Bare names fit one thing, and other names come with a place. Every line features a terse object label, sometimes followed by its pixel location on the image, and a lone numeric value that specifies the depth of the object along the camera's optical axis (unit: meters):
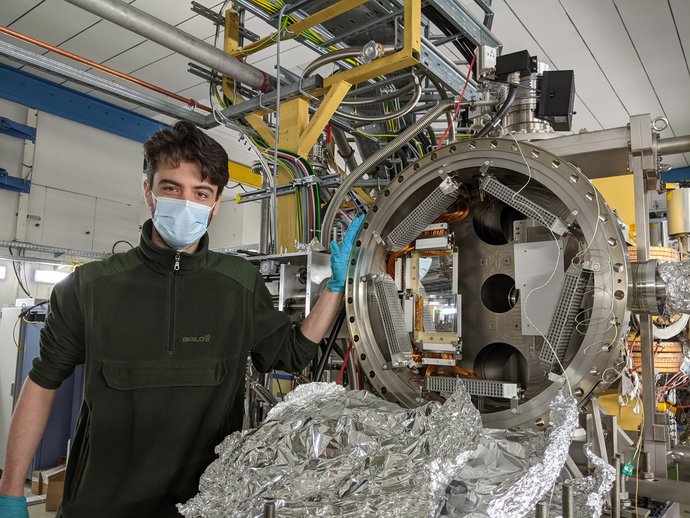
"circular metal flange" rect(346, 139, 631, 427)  1.04
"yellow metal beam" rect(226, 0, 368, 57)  1.58
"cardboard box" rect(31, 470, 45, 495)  3.37
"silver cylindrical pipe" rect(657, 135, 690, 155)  1.19
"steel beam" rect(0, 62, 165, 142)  4.11
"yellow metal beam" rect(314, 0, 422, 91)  1.49
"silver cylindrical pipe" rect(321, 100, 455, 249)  1.43
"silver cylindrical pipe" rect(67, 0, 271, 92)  1.72
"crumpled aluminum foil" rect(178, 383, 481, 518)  0.83
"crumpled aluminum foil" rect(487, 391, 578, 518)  0.80
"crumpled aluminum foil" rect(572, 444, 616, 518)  0.88
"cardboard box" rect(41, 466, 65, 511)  3.19
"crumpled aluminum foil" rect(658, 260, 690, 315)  1.03
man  1.22
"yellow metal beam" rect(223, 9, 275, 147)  2.02
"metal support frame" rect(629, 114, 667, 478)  1.11
